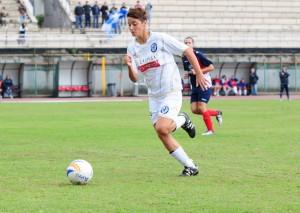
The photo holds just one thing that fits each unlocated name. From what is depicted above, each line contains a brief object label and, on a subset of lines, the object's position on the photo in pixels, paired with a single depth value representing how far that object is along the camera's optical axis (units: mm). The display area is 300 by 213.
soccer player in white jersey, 12961
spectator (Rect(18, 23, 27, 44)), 54750
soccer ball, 11773
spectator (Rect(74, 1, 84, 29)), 58628
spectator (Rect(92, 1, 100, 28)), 59906
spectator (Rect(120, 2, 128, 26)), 58250
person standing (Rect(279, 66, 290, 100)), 48594
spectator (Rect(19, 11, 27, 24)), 57759
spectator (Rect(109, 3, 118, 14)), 59359
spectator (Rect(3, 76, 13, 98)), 53603
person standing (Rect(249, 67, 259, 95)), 57406
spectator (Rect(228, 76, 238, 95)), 57838
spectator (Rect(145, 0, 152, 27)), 59872
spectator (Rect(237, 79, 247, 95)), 58344
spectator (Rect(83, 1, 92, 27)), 59250
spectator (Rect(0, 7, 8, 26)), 59625
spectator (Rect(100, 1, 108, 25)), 59688
